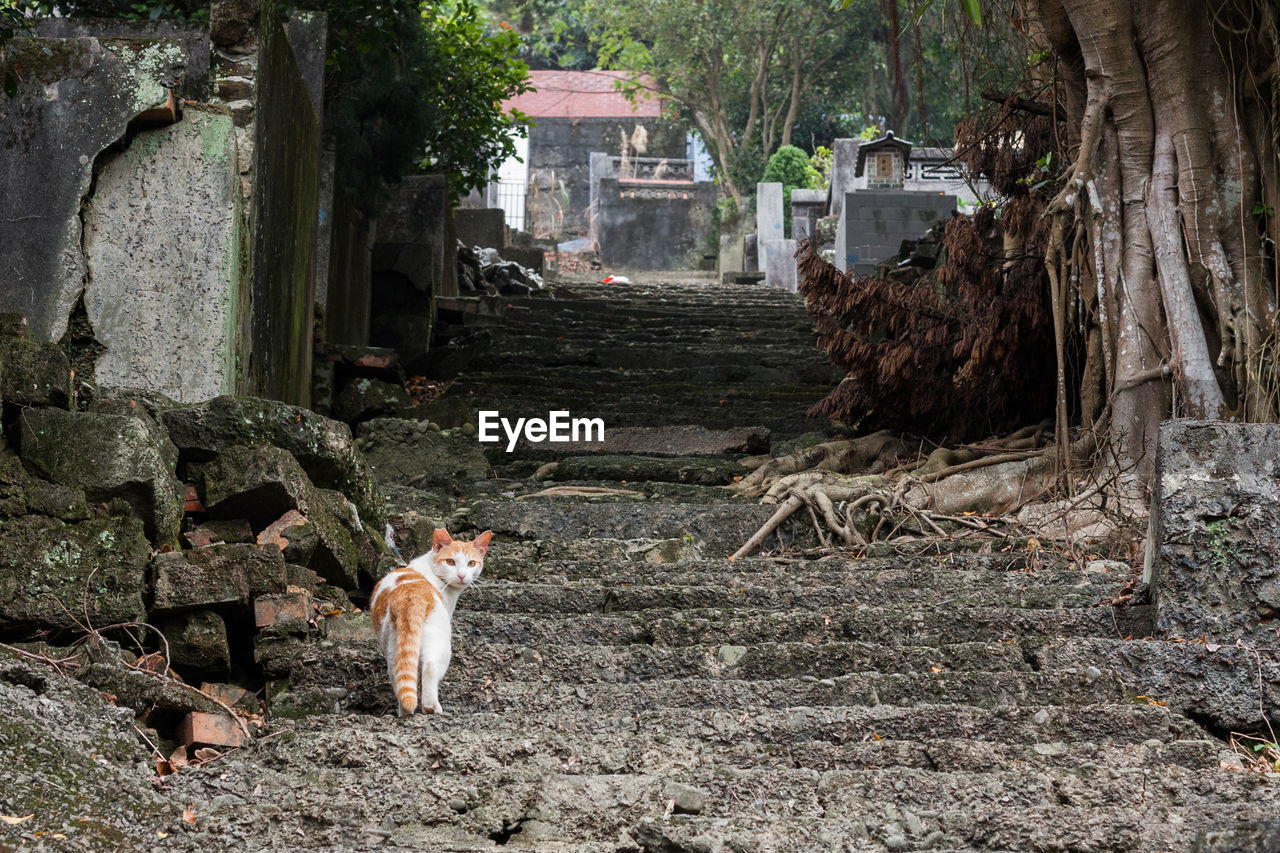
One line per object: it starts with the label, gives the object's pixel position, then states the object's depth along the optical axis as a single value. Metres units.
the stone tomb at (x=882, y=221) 14.55
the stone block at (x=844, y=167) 16.39
